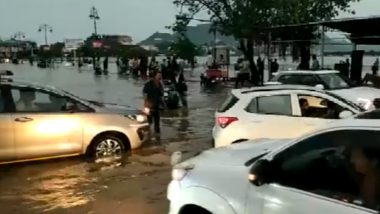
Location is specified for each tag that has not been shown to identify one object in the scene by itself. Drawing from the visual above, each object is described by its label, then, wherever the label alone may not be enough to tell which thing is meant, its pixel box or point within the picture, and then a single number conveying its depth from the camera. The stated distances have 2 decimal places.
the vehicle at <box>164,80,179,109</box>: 21.36
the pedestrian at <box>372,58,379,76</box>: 33.52
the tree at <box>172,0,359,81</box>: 31.58
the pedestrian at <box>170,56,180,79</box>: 32.69
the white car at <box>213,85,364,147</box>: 10.18
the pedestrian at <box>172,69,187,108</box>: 22.27
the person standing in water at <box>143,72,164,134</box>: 14.97
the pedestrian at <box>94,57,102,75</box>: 55.34
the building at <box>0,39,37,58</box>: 126.38
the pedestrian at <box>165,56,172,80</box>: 34.36
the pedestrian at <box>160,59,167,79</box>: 35.53
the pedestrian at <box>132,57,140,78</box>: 48.70
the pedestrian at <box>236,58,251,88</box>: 33.53
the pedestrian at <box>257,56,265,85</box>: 34.82
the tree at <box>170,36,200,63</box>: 55.56
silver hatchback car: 10.89
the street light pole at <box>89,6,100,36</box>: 76.62
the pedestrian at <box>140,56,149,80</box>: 45.78
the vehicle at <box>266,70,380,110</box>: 14.34
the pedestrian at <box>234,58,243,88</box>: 33.44
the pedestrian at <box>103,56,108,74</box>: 59.56
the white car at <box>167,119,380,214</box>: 3.88
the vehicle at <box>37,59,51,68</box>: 85.39
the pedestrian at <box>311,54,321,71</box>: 28.76
